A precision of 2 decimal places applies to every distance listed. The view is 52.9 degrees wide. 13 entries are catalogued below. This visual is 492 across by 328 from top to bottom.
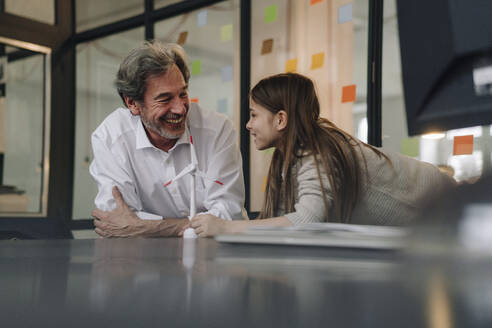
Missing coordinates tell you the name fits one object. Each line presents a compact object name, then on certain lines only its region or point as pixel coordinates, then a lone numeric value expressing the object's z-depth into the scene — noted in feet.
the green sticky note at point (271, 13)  12.48
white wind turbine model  5.08
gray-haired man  6.57
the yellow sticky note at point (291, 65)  11.97
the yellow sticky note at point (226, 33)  13.39
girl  5.09
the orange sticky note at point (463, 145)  9.25
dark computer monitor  1.59
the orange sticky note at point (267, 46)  12.51
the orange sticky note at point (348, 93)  10.72
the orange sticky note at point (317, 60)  11.35
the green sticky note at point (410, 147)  9.75
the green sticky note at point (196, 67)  14.02
